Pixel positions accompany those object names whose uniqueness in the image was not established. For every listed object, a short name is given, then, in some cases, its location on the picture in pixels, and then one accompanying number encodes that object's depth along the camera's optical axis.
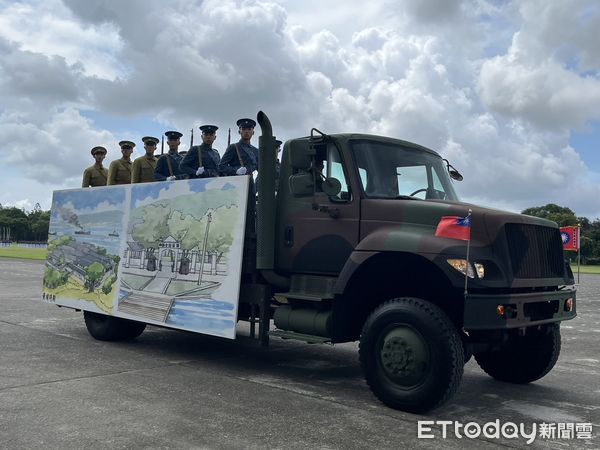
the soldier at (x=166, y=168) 9.02
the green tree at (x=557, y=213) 96.19
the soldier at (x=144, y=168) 9.76
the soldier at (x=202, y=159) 8.76
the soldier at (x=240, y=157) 8.18
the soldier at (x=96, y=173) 10.60
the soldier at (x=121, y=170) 10.22
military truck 5.17
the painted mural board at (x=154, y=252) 6.87
